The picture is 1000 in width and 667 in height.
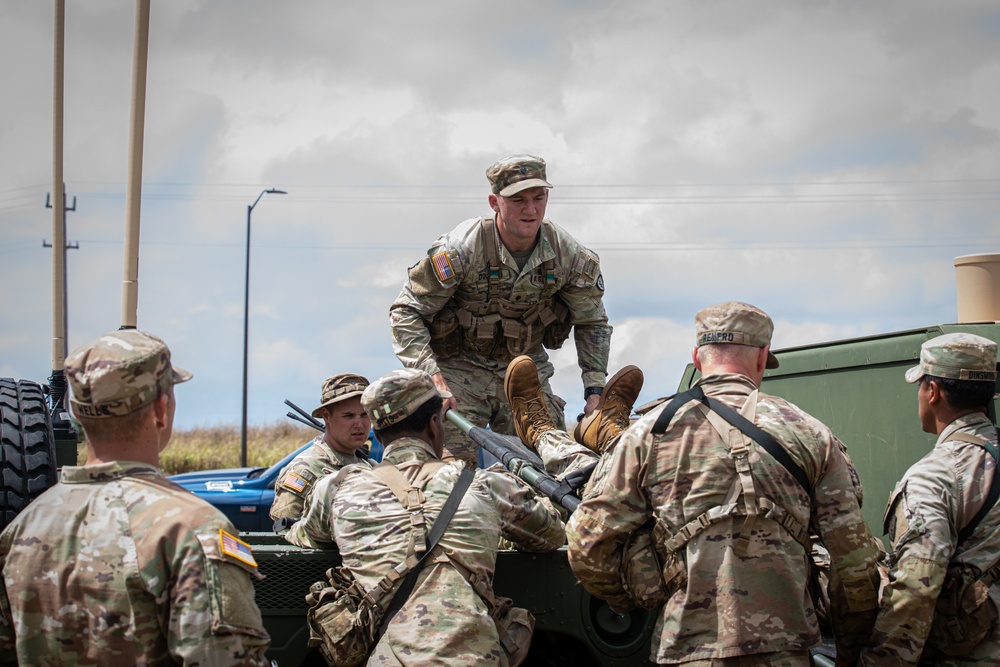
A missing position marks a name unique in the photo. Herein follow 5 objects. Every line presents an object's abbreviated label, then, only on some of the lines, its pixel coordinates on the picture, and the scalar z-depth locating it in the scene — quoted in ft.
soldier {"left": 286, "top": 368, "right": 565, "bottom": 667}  12.72
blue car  33.86
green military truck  13.99
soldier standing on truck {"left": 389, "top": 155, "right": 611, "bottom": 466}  19.17
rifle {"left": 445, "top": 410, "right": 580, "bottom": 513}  16.51
